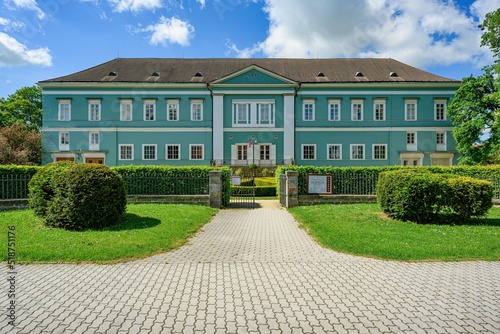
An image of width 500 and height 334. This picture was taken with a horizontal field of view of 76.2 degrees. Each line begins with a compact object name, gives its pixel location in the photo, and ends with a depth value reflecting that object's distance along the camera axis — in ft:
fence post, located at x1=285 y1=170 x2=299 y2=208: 51.62
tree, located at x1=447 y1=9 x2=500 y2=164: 95.40
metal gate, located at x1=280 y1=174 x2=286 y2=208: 54.39
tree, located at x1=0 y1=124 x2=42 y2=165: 109.84
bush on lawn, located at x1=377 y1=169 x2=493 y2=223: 35.40
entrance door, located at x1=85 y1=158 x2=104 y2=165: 120.76
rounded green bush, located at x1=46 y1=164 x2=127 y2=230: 31.22
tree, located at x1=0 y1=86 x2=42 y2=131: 153.79
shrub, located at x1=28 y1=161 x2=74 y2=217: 32.91
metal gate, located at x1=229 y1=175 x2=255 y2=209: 55.26
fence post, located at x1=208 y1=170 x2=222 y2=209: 51.39
